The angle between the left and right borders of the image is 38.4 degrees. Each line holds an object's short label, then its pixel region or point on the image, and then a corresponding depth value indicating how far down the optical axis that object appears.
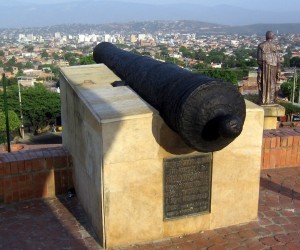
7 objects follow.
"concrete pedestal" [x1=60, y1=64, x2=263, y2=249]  3.10
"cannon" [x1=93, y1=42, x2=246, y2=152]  2.74
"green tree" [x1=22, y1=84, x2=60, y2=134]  32.16
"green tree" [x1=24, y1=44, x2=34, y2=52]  142.50
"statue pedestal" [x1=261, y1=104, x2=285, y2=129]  7.35
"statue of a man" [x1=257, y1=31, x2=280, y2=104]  7.50
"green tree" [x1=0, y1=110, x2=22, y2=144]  25.42
